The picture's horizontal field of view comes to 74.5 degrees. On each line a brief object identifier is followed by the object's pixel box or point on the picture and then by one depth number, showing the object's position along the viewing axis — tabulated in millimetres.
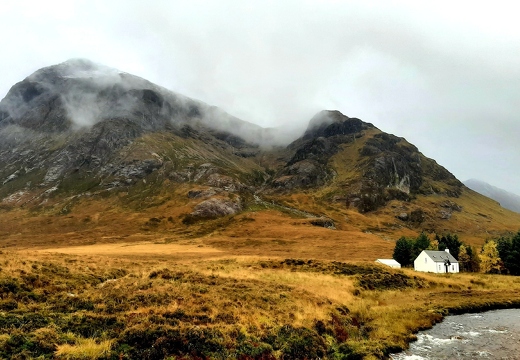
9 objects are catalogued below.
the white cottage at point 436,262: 82062
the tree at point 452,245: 100812
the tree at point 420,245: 95812
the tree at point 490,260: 87000
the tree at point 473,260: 94294
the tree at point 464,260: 95875
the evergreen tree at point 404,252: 96125
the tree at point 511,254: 83125
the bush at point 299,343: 20742
